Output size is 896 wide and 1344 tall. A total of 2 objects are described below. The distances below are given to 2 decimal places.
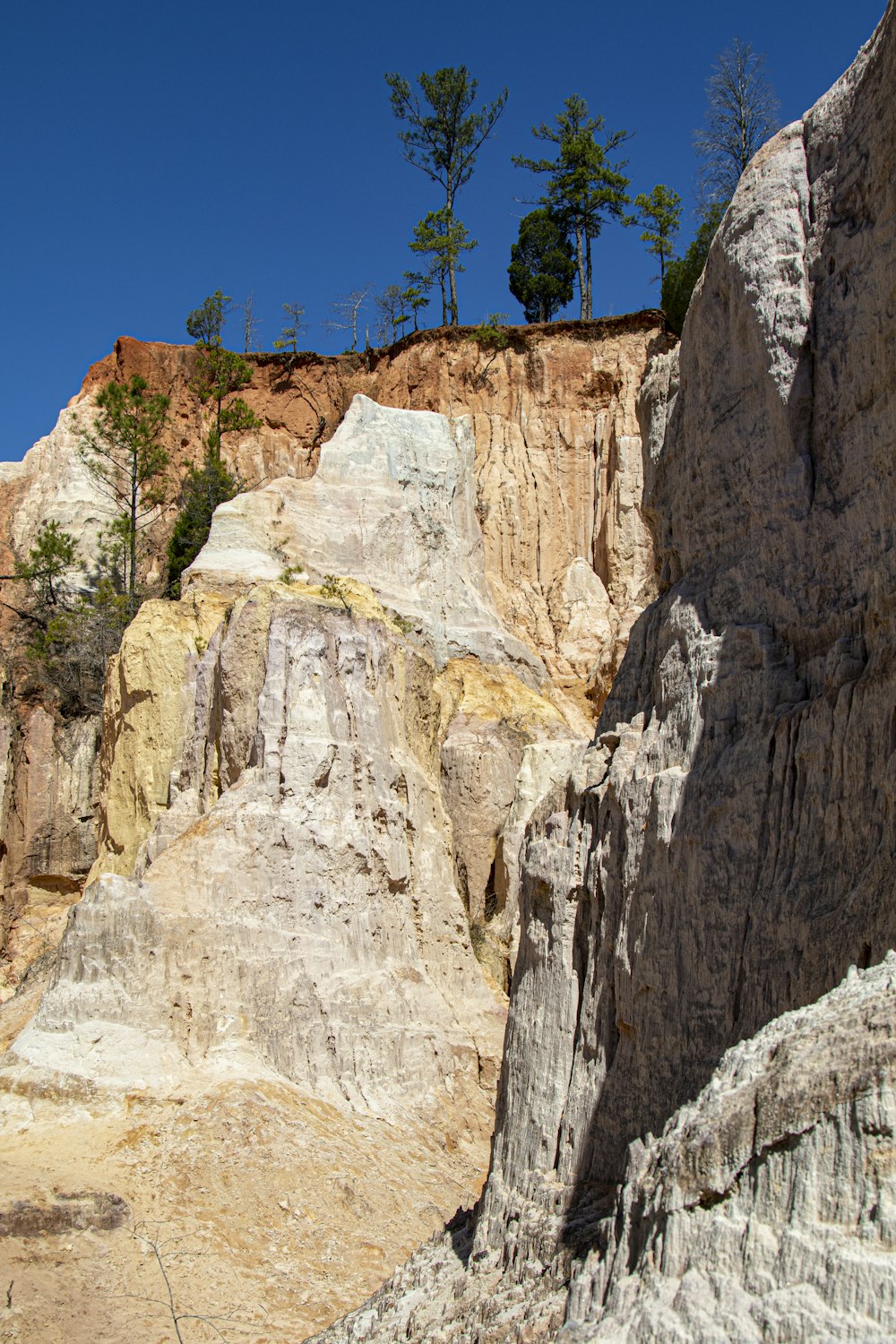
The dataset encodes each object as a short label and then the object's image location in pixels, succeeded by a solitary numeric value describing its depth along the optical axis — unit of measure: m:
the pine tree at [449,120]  38.66
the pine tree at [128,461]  32.62
